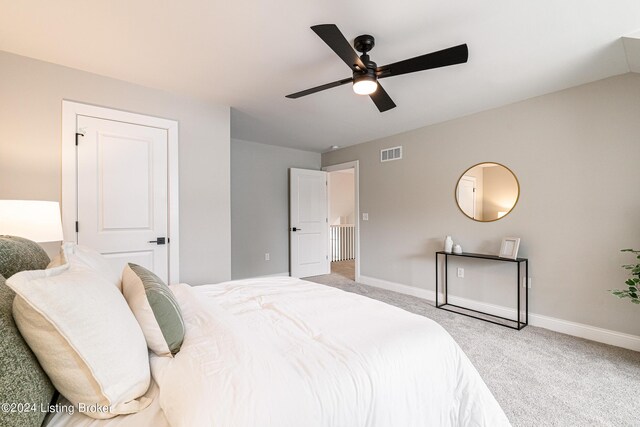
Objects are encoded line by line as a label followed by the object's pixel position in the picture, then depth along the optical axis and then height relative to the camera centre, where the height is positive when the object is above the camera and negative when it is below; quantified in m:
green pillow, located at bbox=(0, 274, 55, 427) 0.61 -0.38
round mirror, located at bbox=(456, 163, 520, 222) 3.28 +0.26
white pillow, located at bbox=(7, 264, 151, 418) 0.73 -0.35
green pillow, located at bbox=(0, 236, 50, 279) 1.04 -0.17
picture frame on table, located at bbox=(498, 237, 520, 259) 3.05 -0.39
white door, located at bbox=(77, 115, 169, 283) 2.52 +0.22
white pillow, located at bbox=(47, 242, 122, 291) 1.16 -0.19
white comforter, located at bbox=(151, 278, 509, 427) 0.79 -0.53
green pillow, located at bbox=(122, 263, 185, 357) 1.01 -0.38
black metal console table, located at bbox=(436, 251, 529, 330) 3.01 -1.15
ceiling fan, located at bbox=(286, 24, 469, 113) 1.61 +0.98
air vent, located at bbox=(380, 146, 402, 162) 4.39 +0.96
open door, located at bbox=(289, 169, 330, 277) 5.29 -0.18
